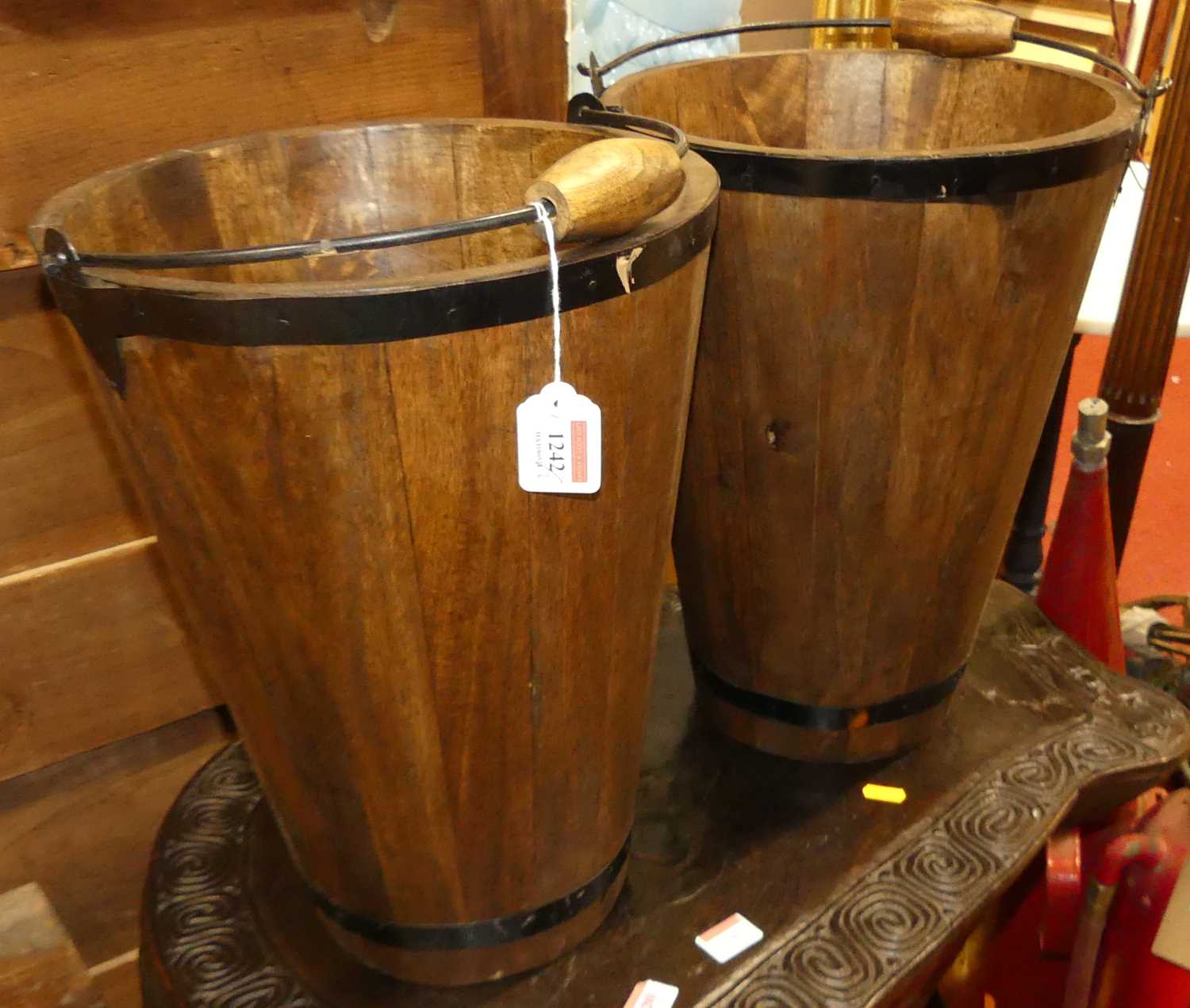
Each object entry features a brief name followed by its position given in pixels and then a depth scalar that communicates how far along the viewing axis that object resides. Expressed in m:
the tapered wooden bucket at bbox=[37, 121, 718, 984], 0.63
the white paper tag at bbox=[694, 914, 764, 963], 0.98
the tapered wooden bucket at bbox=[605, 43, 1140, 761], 0.87
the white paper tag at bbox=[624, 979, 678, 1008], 0.93
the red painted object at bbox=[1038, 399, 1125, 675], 1.54
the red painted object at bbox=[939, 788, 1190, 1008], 1.29
